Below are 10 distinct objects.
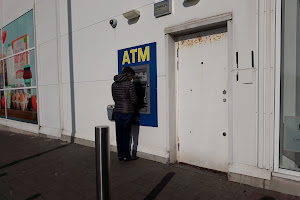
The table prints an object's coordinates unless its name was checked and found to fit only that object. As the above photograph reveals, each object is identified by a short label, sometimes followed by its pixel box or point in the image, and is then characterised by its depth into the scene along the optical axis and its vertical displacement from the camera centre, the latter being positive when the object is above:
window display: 8.83 +0.85
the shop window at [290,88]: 3.23 +0.00
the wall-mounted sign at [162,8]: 4.32 +1.48
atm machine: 4.86 +0.08
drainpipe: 7.20 +0.60
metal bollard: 2.30 -0.69
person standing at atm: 4.62 -0.32
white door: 3.96 -0.17
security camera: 5.39 +1.51
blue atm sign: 4.74 +0.49
